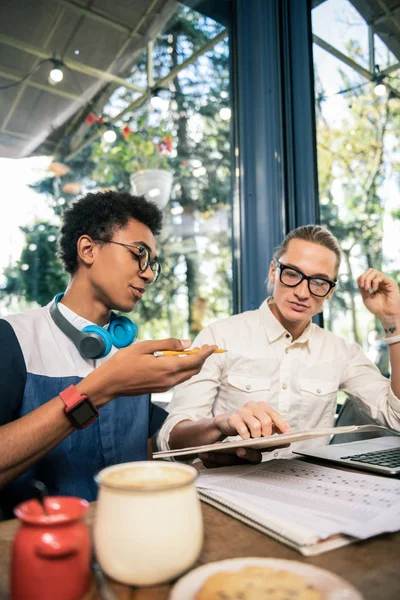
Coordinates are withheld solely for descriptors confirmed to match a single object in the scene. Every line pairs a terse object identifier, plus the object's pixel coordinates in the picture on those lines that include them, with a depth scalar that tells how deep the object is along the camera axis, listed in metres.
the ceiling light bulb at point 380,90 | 2.53
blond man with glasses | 1.85
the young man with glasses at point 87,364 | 1.04
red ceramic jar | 0.51
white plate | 0.54
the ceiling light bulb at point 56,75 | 2.28
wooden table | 0.59
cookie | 0.53
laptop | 1.11
